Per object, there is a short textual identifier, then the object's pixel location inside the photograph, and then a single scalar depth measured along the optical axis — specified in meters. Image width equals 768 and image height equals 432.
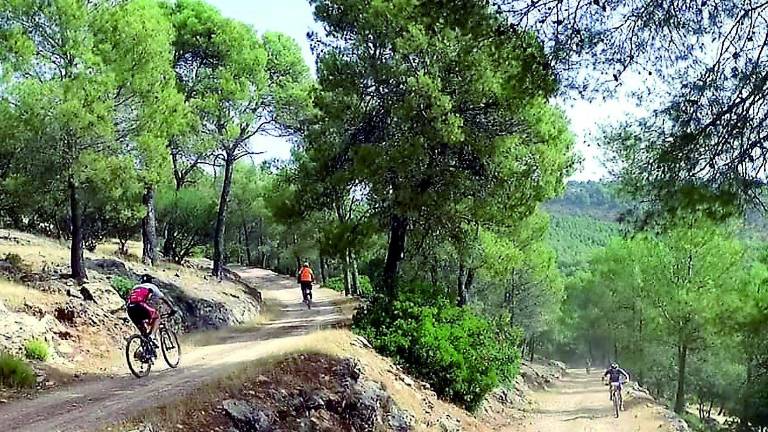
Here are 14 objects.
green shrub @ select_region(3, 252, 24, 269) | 17.87
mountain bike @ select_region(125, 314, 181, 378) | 12.03
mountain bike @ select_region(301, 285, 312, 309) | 26.90
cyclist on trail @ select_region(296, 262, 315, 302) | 26.67
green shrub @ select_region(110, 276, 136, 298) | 18.38
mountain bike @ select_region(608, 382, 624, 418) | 24.91
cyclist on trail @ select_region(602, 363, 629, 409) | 25.19
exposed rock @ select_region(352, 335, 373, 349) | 14.34
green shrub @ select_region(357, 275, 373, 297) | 38.42
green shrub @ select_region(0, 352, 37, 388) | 10.95
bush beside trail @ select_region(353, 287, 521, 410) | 15.21
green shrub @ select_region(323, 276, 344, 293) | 43.71
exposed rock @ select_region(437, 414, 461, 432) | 13.41
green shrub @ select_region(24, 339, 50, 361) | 12.41
